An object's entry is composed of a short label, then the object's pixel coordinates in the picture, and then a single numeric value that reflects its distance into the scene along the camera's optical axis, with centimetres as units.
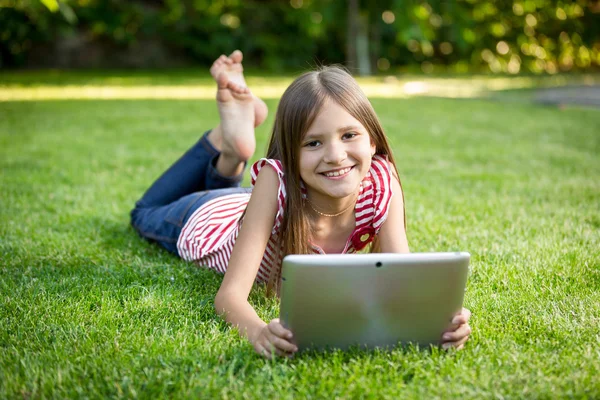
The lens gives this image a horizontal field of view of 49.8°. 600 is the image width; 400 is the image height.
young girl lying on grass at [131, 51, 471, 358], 203
